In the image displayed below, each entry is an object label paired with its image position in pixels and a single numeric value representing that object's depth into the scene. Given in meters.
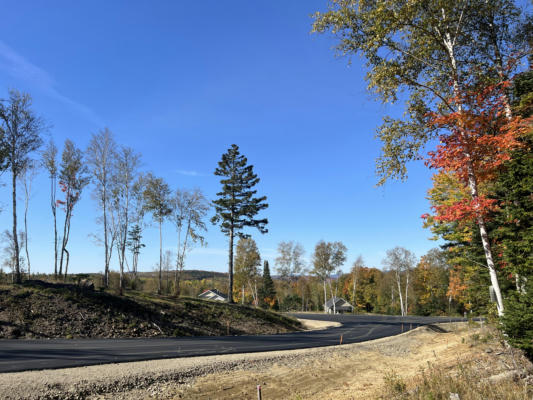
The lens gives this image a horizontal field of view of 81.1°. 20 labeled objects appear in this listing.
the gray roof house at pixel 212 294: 78.97
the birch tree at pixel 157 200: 30.50
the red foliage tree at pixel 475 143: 9.98
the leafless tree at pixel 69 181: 27.67
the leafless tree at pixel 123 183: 26.56
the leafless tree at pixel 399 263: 59.09
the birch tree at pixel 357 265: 68.62
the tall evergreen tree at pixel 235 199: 32.75
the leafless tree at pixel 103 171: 25.91
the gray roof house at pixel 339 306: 66.38
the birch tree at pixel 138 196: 27.80
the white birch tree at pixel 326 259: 59.81
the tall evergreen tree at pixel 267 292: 69.44
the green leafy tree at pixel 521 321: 8.35
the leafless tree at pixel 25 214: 26.17
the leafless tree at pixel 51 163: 27.15
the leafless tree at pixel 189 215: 33.62
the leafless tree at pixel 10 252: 23.48
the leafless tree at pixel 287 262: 63.44
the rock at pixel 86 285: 22.53
